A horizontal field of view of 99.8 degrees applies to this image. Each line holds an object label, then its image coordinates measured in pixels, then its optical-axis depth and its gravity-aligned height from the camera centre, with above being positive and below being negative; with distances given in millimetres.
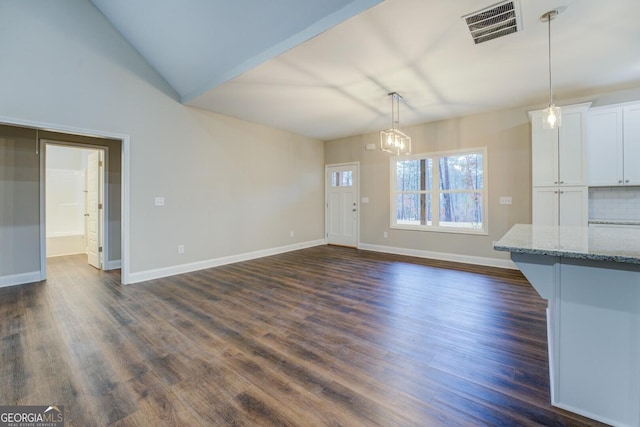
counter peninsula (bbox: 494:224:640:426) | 1305 -549
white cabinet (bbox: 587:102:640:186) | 3398 +873
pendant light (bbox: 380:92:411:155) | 3838 +1076
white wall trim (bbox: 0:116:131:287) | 3729 +175
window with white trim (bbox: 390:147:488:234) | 4867 +422
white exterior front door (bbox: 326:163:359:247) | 6492 +224
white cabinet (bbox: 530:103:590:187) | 3605 +871
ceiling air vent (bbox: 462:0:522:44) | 2172 +1655
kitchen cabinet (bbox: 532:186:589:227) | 3611 +101
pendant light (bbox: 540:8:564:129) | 2314 +875
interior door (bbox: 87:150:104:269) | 4715 +111
